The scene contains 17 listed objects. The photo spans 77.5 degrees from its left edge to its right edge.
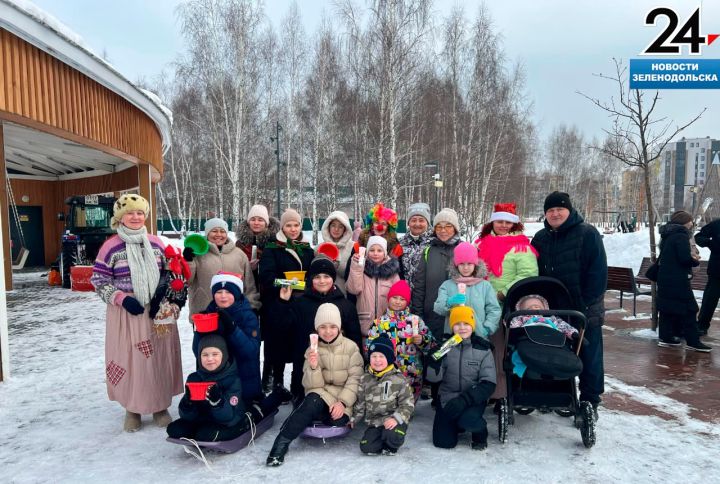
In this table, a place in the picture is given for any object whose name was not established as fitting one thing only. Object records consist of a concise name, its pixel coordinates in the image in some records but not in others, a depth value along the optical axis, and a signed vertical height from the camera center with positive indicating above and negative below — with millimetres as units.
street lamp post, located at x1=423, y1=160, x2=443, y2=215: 14648 +1196
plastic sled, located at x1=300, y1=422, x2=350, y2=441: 3338 -1601
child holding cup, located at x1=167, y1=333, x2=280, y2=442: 3189 -1332
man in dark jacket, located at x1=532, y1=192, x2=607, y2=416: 3641 -479
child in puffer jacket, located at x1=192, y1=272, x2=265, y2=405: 3438 -879
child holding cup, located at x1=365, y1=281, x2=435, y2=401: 3779 -994
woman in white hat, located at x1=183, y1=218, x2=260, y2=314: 4191 -440
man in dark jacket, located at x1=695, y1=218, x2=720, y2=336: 6449 -860
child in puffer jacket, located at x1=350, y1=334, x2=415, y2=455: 3283 -1435
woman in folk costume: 3617 -790
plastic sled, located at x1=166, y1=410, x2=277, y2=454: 3143 -1639
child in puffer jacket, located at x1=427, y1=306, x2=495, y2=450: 3350 -1295
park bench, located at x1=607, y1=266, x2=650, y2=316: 7708 -1177
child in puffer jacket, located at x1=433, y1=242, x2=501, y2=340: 3650 -634
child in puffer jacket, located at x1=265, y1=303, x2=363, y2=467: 3398 -1256
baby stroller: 3172 -1116
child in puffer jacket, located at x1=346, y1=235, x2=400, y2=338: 4141 -608
